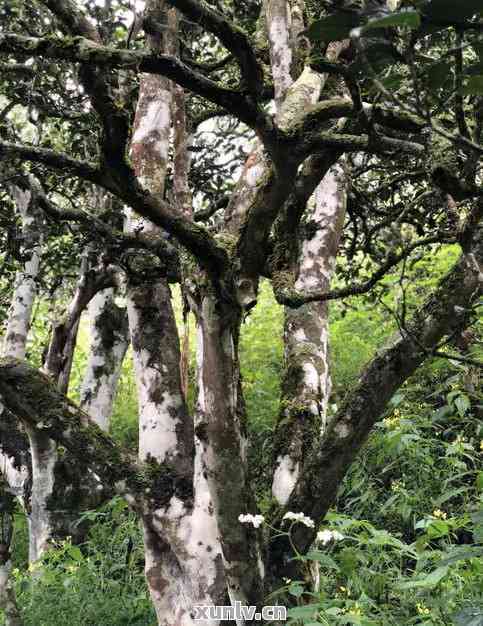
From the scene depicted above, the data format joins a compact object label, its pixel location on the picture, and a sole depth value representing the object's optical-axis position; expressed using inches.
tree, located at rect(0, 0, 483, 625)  78.2
